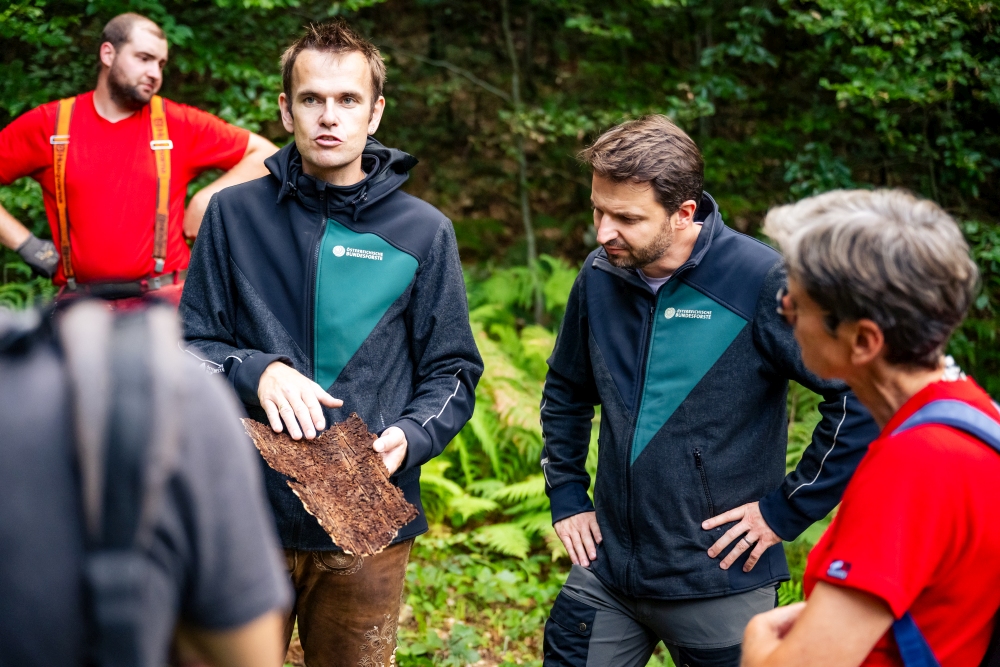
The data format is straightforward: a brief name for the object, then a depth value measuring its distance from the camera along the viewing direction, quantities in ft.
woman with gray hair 4.69
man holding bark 8.58
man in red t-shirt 15.46
